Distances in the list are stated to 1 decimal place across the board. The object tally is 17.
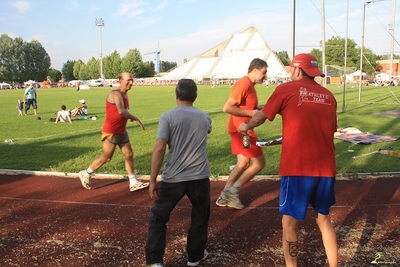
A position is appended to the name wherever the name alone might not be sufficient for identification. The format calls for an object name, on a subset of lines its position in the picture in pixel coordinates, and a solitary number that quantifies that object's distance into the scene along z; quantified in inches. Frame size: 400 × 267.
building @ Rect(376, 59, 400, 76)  3856.5
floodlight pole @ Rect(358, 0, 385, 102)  830.2
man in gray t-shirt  144.9
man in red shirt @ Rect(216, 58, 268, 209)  208.7
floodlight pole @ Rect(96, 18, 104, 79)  4276.6
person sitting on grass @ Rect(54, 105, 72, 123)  670.5
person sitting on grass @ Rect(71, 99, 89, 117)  724.5
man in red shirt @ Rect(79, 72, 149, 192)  253.9
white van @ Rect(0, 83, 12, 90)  3419.3
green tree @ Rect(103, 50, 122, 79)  4611.2
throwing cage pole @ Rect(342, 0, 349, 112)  830.9
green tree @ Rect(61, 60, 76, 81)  5964.6
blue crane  6903.1
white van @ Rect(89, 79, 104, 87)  3695.9
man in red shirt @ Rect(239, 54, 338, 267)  126.2
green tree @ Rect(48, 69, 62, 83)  5114.2
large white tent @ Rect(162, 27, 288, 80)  4261.8
